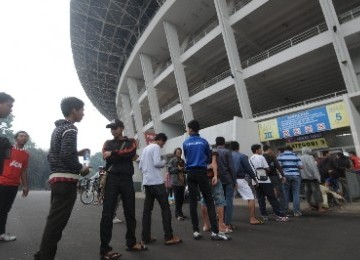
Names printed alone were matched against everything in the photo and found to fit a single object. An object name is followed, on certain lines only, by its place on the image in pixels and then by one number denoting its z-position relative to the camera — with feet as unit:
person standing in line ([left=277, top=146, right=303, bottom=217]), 26.04
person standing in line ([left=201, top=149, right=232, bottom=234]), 18.08
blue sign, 47.26
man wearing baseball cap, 14.17
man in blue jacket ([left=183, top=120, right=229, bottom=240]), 17.19
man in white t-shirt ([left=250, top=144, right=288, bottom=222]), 23.29
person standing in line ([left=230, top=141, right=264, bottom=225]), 21.80
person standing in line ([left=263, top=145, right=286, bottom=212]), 25.17
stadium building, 49.52
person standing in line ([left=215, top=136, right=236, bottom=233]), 20.27
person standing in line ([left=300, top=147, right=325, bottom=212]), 26.61
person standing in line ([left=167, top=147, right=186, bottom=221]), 26.81
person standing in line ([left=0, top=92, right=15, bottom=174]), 10.19
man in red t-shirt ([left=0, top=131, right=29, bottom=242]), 17.74
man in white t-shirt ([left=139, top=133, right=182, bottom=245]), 15.88
